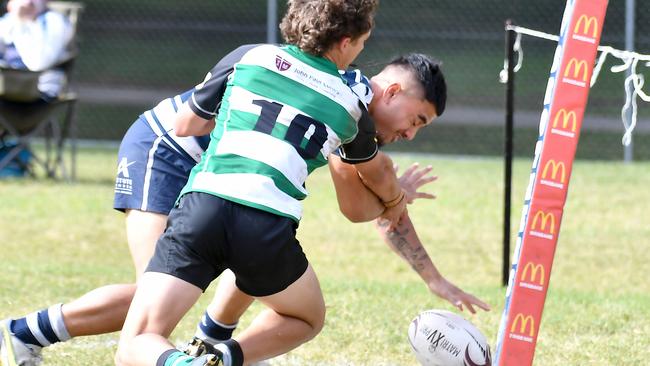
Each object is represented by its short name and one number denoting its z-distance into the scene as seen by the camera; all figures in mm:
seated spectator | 22828
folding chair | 21984
